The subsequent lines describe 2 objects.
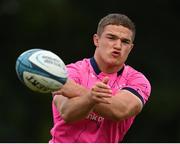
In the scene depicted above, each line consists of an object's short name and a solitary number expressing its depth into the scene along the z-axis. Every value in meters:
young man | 11.12
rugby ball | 10.58
